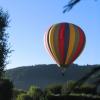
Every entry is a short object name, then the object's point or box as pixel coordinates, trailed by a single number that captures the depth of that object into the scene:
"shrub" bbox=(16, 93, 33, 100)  34.59
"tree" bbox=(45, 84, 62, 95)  48.29
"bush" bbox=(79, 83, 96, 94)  49.20
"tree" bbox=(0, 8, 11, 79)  36.56
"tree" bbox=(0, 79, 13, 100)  29.62
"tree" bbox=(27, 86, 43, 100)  34.91
